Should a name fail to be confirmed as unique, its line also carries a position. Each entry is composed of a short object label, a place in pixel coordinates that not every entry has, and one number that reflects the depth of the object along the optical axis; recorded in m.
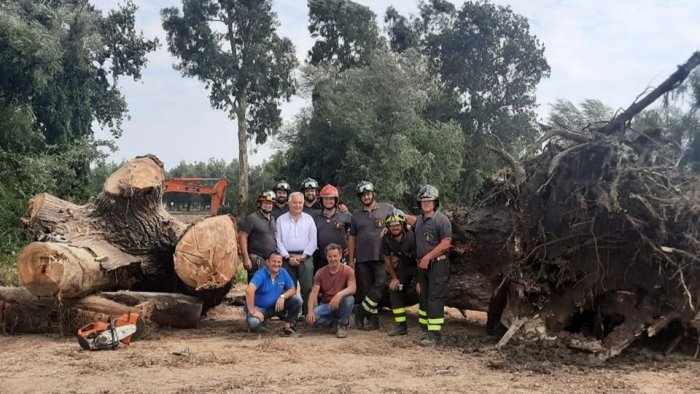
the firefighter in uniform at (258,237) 7.79
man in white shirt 7.86
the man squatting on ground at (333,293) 7.40
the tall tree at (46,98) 16.14
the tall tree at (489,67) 35.12
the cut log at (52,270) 6.48
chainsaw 6.31
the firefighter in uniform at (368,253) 7.63
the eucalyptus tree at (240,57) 32.50
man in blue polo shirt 7.23
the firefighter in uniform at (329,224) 8.15
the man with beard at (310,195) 8.43
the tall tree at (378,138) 26.77
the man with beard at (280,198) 8.55
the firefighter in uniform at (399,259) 7.36
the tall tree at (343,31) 34.12
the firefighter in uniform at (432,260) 6.98
